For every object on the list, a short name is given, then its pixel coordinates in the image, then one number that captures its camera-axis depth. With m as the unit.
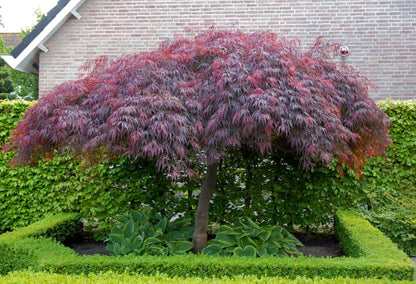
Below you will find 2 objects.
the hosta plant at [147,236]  5.13
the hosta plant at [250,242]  5.12
